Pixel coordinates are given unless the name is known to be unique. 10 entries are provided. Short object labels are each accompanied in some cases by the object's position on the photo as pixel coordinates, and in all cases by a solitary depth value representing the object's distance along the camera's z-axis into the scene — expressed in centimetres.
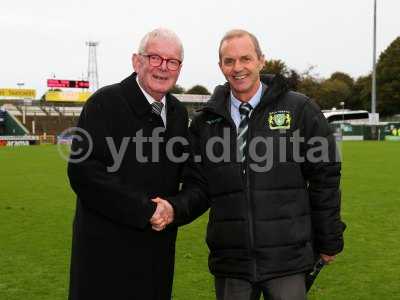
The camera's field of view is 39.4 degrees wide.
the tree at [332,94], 8806
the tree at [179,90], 11386
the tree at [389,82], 6881
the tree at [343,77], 9850
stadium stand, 6906
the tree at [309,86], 8919
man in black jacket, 319
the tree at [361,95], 7798
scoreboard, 8444
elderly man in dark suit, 305
